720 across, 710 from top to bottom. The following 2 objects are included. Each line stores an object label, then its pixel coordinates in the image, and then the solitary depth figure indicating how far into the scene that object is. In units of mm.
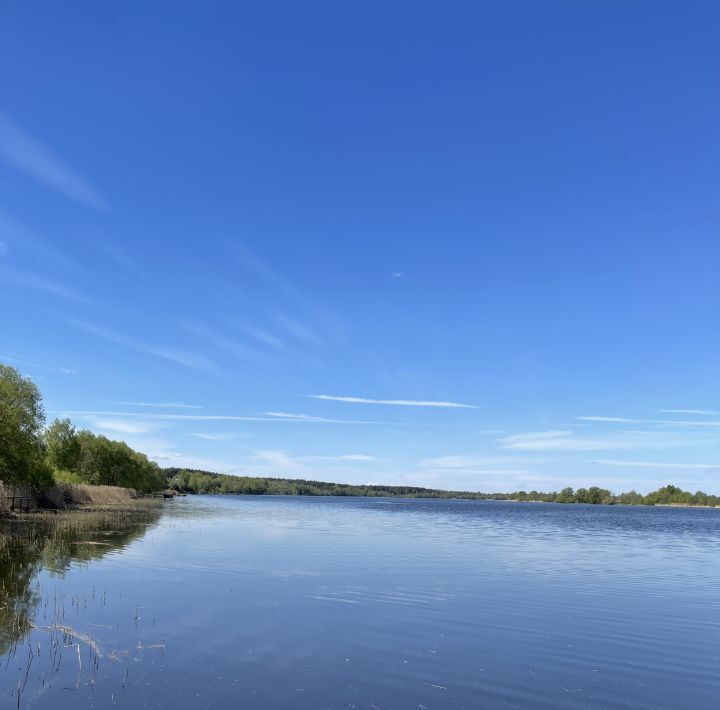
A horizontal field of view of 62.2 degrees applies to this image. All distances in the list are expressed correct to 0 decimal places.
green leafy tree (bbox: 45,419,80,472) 122875
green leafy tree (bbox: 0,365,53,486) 59719
